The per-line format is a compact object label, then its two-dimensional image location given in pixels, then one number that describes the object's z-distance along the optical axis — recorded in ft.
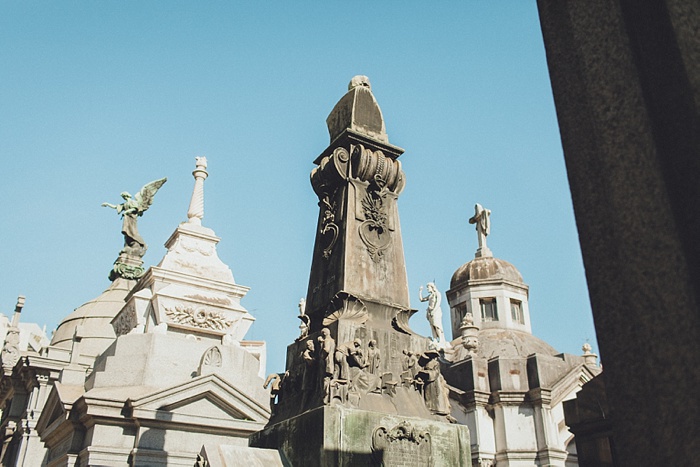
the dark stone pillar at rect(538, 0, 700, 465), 5.51
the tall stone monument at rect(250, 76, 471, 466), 20.70
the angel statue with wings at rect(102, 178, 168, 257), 80.23
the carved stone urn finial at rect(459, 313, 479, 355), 70.90
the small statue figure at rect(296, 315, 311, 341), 25.39
